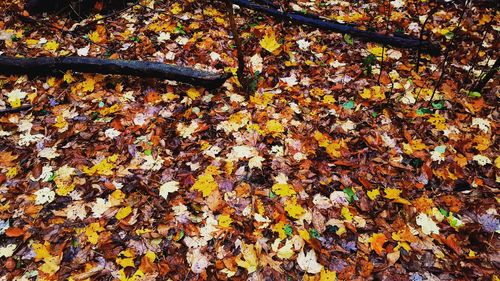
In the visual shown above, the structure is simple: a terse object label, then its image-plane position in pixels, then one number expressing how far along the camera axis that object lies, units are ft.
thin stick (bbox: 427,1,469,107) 11.54
